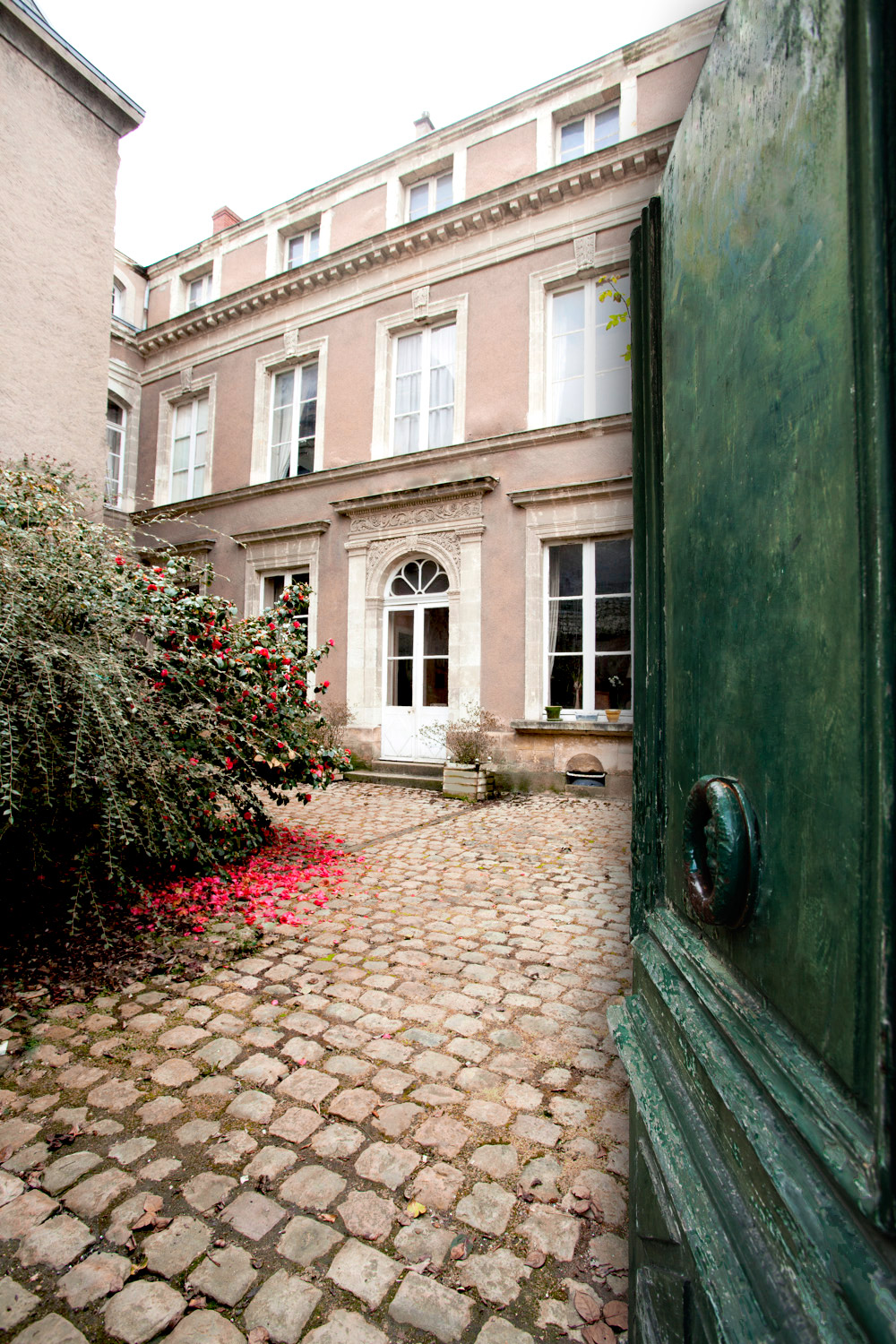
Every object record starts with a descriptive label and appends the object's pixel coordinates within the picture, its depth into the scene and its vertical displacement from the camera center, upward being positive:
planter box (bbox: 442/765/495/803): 8.52 -0.97
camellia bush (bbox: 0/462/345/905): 3.09 -0.05
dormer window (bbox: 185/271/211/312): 13.80 +8.82
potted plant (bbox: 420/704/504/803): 8.59 -0.61
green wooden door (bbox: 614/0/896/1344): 0.46 +0.00
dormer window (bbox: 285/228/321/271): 12.41 +8.79
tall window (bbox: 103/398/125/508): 13.83 +5.47
